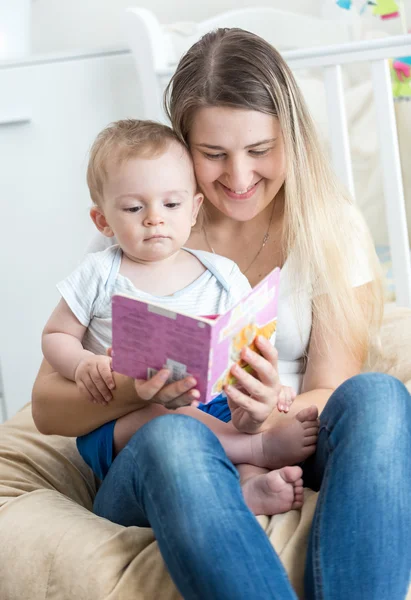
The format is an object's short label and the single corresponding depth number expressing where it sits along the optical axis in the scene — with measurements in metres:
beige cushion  1.61
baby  1.73
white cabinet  2.51
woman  1.55
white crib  2.12
